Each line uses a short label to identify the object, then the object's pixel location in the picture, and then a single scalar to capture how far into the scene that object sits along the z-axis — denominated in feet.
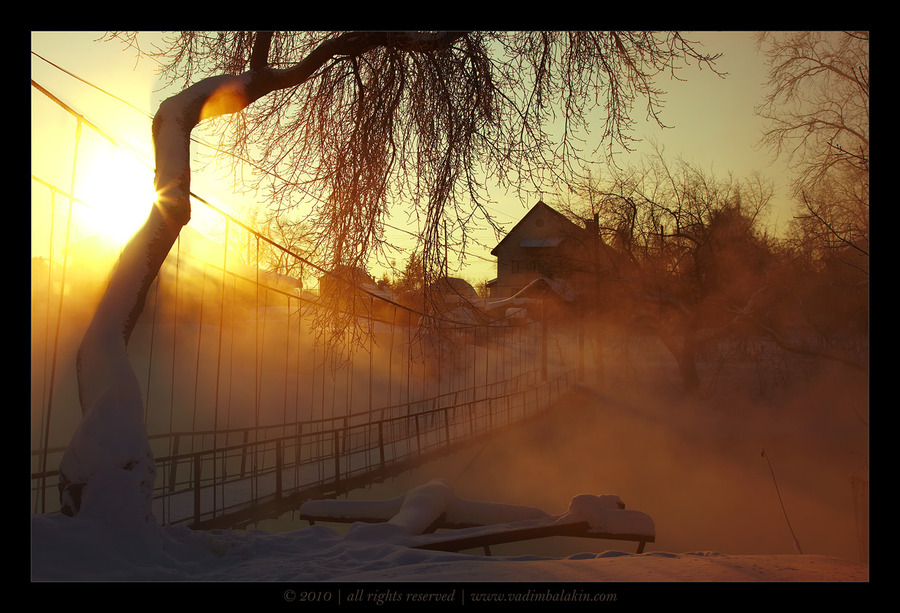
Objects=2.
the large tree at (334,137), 11.02
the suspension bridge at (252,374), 20.06
